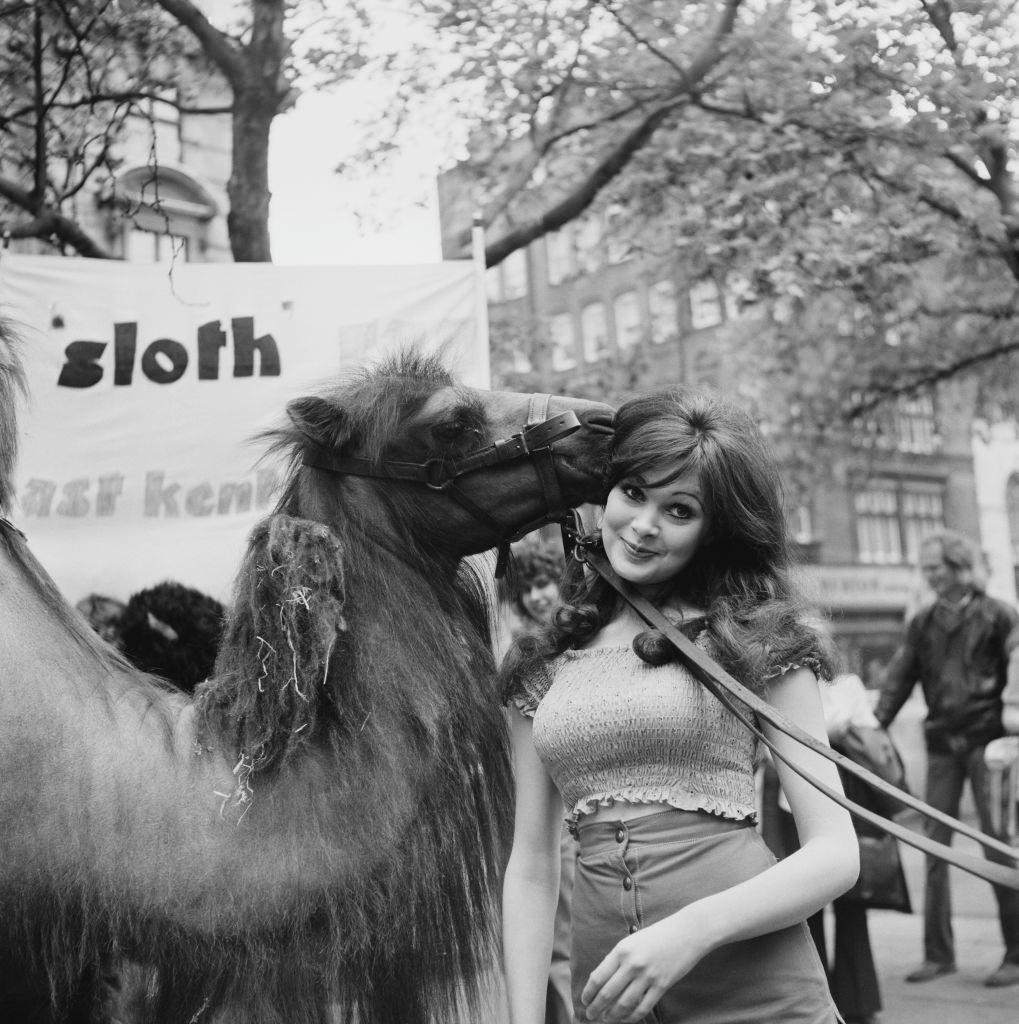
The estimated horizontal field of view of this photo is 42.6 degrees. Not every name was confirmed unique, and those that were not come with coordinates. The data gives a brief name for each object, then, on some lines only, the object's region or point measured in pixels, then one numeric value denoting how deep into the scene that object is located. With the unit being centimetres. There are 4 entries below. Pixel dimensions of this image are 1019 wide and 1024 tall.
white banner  439
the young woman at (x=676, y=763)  196
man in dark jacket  638
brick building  3062
